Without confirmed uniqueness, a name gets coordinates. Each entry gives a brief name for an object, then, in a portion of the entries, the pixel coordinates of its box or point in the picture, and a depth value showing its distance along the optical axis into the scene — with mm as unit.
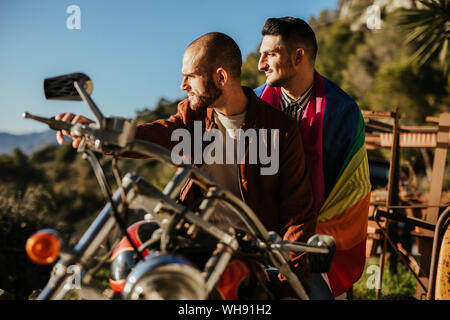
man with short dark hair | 2711
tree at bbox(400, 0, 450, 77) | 8891
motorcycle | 1353
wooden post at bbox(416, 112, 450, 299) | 4383
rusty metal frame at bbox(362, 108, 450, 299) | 3887
